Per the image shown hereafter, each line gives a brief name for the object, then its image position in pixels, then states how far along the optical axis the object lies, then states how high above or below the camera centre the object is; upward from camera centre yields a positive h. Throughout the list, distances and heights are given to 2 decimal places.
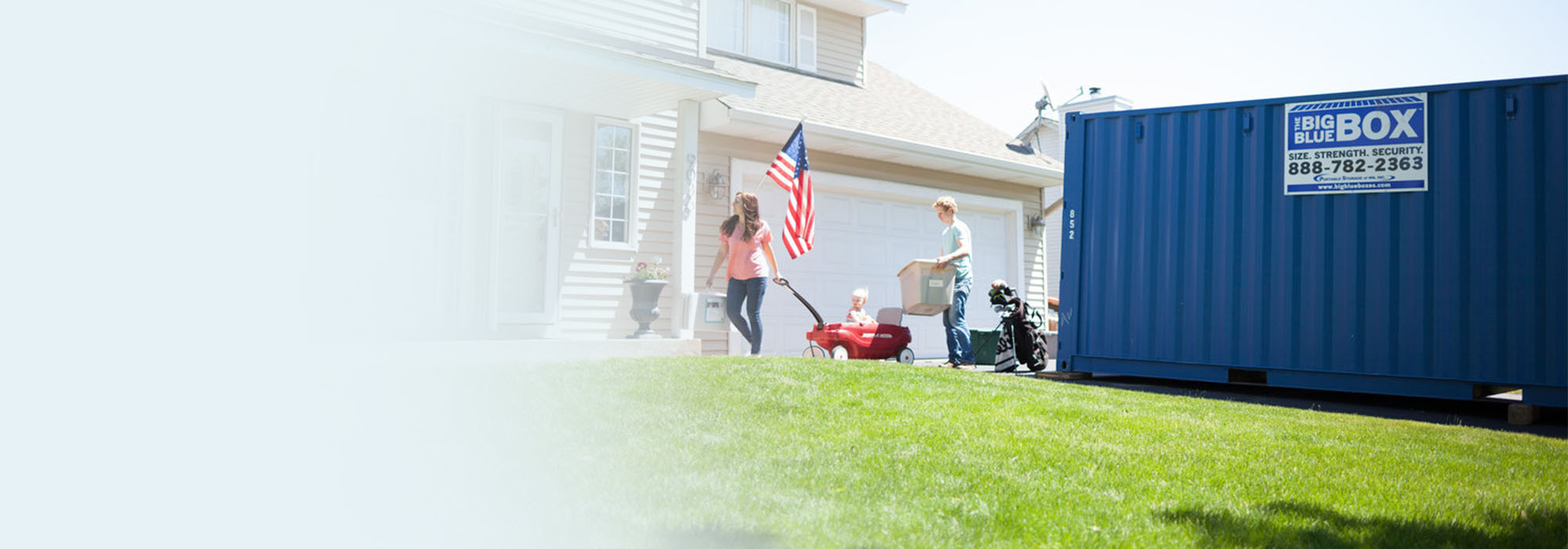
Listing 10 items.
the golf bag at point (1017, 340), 9.15 -0.21
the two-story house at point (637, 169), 8.10 +1.36
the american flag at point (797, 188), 9.77 +1.17
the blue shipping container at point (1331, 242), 7.08 +0.63
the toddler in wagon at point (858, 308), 9.53 +0.04
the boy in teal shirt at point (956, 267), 8.88 +0.41
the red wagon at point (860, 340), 9.14 -0.25
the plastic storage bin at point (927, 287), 8.86 +0.23
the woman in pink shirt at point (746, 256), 8.13 +0.41
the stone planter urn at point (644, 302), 9.06 +0.04
